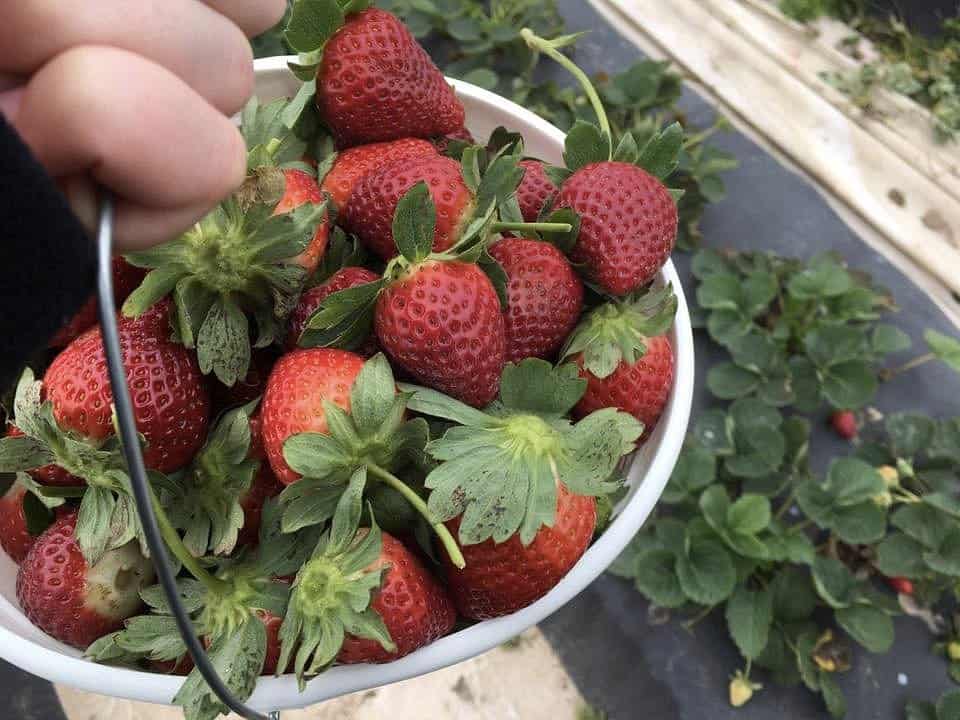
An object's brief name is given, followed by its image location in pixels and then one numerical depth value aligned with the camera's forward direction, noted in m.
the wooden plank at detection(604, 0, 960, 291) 1.00
